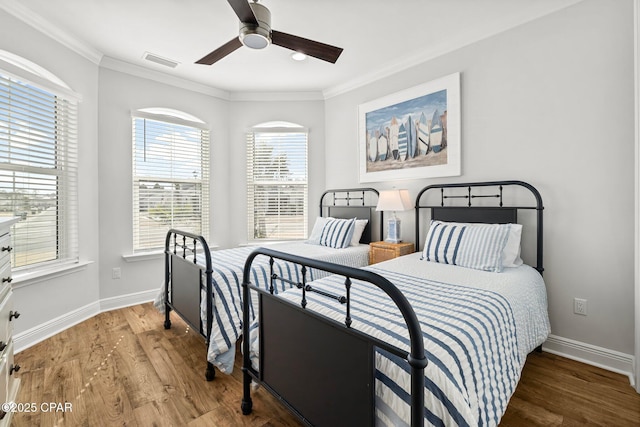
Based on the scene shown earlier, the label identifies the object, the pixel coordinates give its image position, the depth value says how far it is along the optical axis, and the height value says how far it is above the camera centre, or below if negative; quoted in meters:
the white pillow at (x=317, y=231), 3.71 -0.23
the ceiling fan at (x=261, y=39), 1.92 +1.24
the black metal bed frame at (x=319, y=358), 0.98 -0.60
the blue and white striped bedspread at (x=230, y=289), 2.03 -0.58
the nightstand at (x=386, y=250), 3.11 -0.40
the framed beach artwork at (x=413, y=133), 3.01 +0.87
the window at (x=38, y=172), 2.48 +0.38
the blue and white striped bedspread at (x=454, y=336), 1.04 -0.54
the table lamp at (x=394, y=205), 3.15 +0.07
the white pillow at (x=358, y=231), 3.59 -0.22
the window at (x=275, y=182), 4.42 +0.45
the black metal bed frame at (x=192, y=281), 2.09 -0.54
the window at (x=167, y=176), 3.63 +0.47
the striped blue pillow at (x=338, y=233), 3.42 -0.25
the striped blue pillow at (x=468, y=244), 2.28 -0.27
